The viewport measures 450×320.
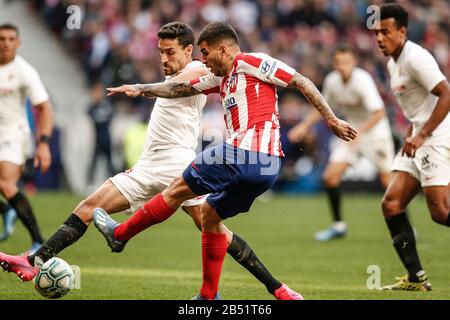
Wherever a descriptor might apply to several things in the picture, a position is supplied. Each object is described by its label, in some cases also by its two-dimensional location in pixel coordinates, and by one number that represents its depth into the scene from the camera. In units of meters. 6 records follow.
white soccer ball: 14.08
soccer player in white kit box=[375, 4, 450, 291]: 16.08
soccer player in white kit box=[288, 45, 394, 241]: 26.17
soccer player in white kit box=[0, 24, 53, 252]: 20.36
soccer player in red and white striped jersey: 13.77
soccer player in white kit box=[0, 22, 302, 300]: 14.88
